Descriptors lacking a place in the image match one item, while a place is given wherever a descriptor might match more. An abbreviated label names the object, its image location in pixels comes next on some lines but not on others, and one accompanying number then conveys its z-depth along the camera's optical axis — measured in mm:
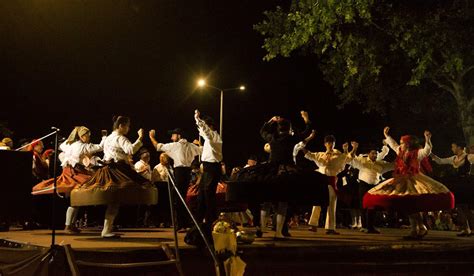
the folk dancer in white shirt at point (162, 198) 13820
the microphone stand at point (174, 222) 5921
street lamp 25170
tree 16469
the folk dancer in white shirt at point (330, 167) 11133
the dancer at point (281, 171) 8609
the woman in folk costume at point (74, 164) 10008
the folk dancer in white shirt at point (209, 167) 9555
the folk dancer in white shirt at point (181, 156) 11055
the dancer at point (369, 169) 12219
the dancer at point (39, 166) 11961
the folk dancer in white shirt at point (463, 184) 11000
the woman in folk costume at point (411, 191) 9508
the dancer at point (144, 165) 13352
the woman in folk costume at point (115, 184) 8641
